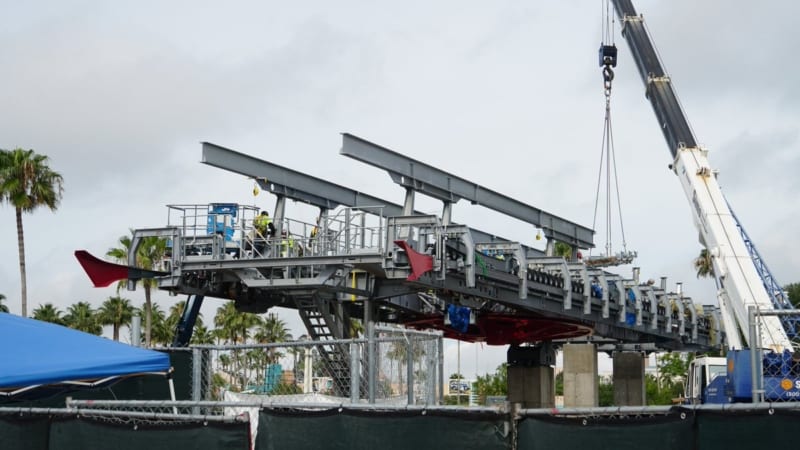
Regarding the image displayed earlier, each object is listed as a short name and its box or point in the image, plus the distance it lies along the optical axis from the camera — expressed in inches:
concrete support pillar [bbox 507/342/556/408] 1984.5
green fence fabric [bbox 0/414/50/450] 401.7
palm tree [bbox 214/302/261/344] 3346.5
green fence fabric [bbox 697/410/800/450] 279.1
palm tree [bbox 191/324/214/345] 3240.7
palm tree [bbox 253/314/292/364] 3373.5
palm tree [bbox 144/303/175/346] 3038.9
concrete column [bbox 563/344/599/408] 1920.5
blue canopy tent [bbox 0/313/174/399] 437.1
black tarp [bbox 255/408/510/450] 311.6
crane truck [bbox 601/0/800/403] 820.0
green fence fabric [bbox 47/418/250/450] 353.1
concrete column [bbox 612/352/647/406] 2241.6
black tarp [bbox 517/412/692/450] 290.2
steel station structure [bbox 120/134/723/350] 1088.2
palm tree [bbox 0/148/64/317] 2101.4
